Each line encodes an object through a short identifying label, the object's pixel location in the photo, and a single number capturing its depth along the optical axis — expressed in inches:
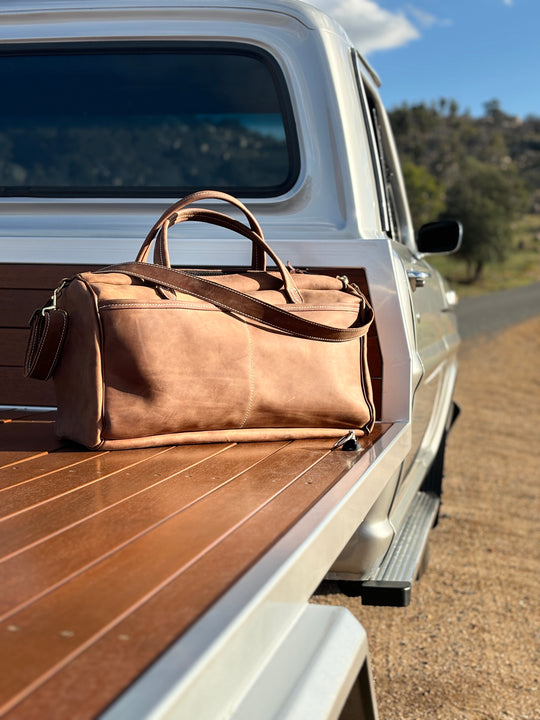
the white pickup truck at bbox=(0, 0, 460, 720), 31.7
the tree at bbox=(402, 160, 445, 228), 1804.9
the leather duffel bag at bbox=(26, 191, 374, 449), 65.4
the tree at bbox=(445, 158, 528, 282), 1701.5
